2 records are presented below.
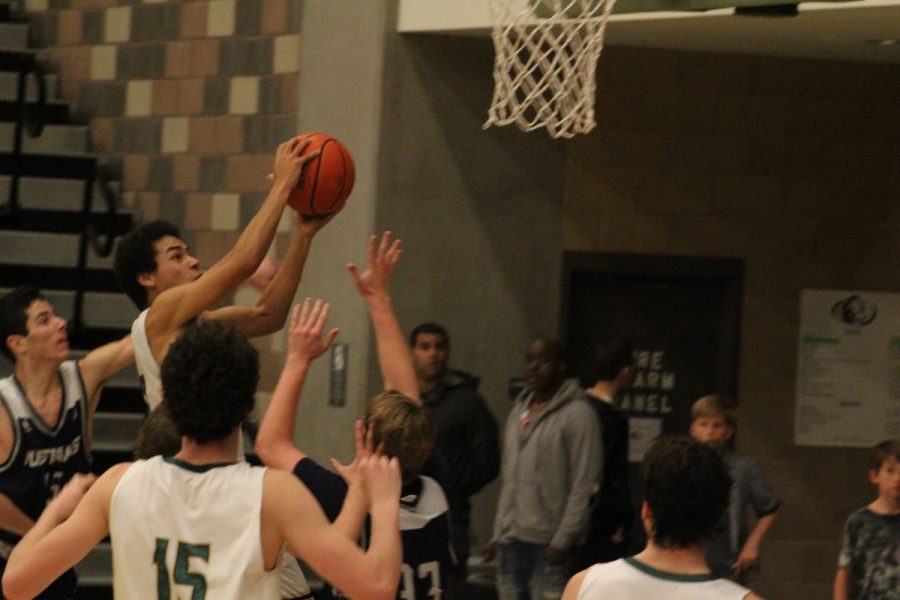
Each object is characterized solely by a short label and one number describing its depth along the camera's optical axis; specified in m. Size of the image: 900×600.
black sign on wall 15.93
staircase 15.58
